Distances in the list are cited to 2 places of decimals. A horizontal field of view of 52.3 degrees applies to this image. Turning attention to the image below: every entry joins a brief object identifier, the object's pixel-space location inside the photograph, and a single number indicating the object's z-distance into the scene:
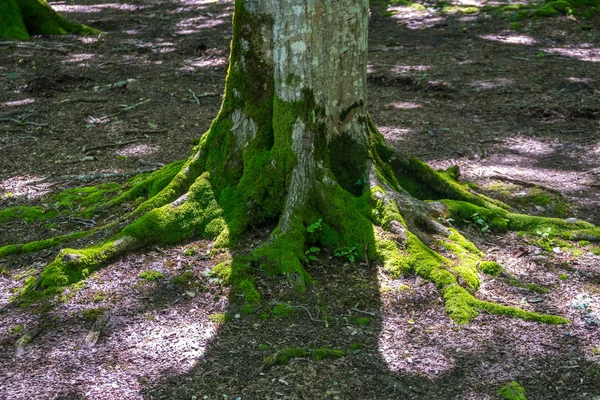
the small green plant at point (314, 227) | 4.81
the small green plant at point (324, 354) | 3.80
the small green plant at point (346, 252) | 4.76
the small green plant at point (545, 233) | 5.20
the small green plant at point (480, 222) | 5.41
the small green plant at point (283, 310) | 4.23
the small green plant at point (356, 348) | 3.88
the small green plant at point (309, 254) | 4.74
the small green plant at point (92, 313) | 4.29
